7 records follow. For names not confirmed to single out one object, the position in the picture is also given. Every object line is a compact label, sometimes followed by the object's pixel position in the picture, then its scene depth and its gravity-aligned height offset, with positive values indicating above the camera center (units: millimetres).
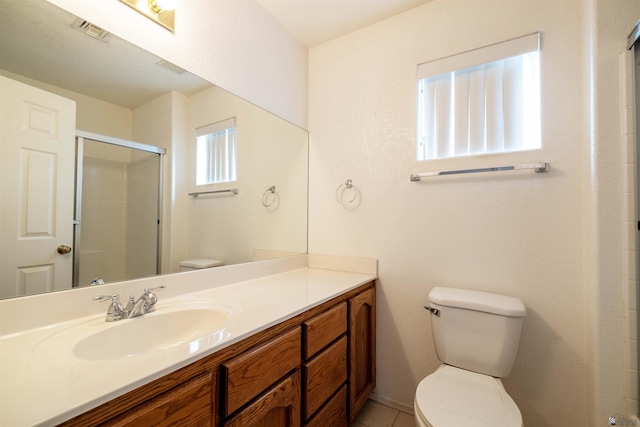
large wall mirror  821 +221
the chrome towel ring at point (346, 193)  1827 +171
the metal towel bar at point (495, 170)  1286 +252
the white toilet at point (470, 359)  959 -663
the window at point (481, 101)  1377 +651
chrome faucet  911 -319
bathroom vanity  534 -396
